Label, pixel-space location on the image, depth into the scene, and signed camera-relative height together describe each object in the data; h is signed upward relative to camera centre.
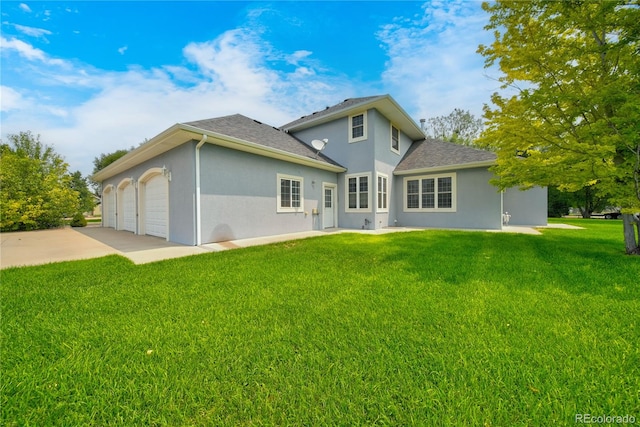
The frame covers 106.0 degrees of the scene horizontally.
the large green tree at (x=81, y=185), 25.60 +2.77
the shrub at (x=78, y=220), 15.30 -0.69
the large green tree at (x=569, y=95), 4.89 +2.55
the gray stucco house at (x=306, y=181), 7.66 +1.14
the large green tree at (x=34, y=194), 11.70 +0.85
